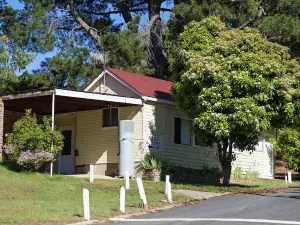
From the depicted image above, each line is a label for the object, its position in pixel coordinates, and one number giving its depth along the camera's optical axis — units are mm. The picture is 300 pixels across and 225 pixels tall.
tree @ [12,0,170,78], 32188
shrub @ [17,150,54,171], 19656
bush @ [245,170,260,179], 26286
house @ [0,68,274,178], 22703
